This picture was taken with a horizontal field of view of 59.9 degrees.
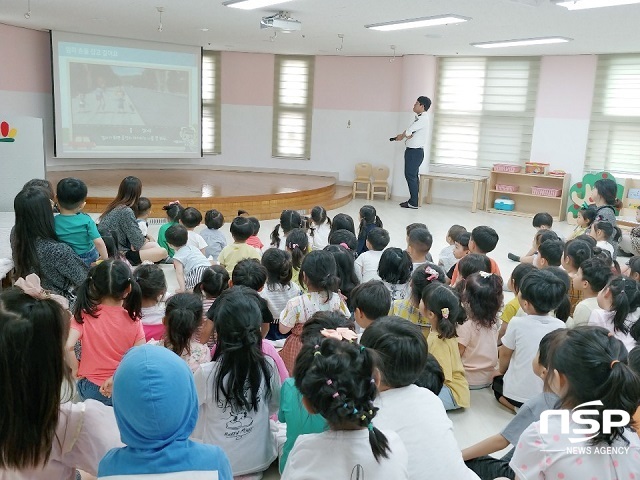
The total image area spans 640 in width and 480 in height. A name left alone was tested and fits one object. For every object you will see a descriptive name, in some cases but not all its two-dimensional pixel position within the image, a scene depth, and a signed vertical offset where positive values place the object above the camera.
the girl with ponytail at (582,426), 1.40 -0.68
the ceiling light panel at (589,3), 4.67 +1.31
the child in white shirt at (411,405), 1.54 -0.74
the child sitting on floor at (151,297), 2.73 -0.81
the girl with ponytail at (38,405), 1.19 -0.59
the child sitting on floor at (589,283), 2.86 -0.66
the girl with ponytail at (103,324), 2.34 -0.80
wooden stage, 7.38 -0.75
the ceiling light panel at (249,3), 5.45 +1.36
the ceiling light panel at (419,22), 5.84 +1.40
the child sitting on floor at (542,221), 5.09 -0.60
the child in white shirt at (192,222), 4.32 -0.68
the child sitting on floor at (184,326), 2.16 -0.73
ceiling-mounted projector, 6.17 +1.32
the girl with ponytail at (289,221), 4.37 -0.61
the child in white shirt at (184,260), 3.80 -0.84
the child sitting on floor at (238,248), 3.75 -0.73
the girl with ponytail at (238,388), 1.87 -0.85
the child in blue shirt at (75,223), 3.08 -0.51
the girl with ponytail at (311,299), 2.67 -0.75
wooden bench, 8.88 -0.49
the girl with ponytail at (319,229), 4.34 -0.71
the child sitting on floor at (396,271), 3.22 -0.71
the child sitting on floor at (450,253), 4.32 -0.82
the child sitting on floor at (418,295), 2.77 -0.74
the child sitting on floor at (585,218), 4.96 -0.54
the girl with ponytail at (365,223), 4.61 -0.64
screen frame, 8.58 +0.87
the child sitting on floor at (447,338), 2.49 -0.87
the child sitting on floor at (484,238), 3.82 -0.59
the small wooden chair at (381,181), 9.72 -0.59
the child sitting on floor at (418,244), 3.62 -0.62
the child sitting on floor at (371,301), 2.49 -0.69
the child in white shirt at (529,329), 2.55 -0.79
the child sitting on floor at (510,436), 1.81 -0.93
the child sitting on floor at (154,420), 1.14 -0.59
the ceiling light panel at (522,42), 6.91 +1.44
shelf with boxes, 8.56 -0.57
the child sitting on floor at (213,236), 4.63 -0.82
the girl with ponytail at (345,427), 1.28 -0.66
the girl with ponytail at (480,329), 2.79 -0.90
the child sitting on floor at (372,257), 3.60 -0.72
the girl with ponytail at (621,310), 2.55 -0.70
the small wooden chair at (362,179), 9.75 -0.57
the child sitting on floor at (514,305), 3.07 -0.83
